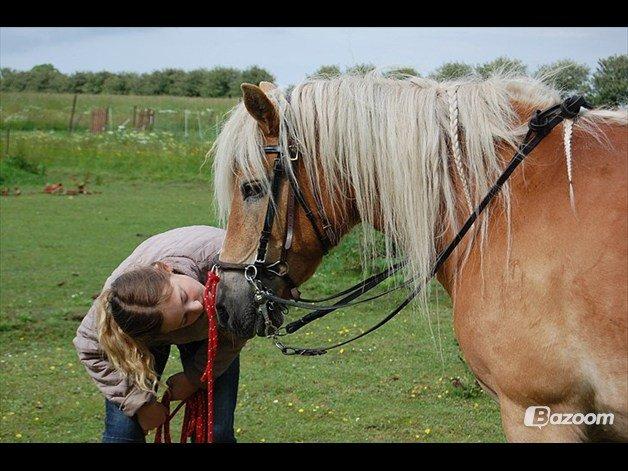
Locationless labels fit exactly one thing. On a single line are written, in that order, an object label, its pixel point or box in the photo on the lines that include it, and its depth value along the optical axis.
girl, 3.30
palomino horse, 2.40
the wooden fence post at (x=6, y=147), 19.74
